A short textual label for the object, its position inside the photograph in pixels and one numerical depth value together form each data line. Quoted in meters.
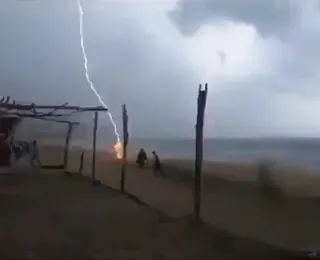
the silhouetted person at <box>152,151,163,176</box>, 14.78
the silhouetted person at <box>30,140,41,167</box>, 12.93
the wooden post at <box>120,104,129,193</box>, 7.68
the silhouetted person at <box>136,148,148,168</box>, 16.56
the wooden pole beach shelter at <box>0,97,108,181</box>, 8.76
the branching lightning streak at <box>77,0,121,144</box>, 9.18
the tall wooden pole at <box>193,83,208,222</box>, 4.99
